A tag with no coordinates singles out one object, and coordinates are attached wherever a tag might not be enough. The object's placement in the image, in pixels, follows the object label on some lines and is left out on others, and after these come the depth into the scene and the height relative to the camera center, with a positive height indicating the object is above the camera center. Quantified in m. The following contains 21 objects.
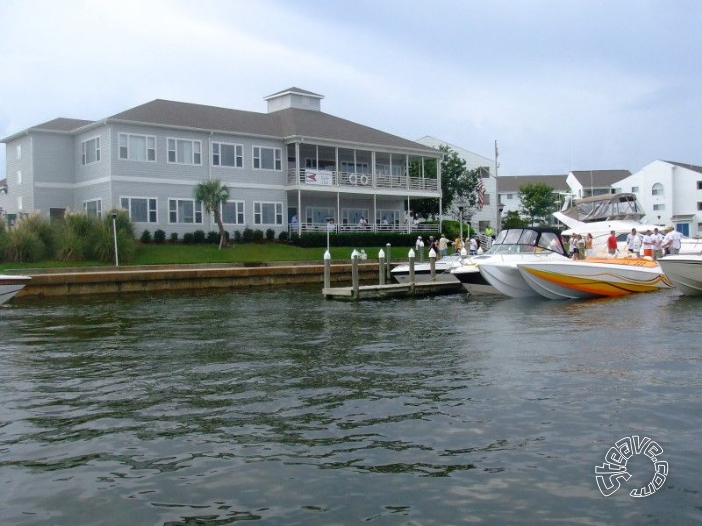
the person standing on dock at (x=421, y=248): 34.22 -0.31
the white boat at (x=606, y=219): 30.86 +0.89
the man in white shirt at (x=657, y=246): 27.77 -0.38
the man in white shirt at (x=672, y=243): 27.11 -0.28
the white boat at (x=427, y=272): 29.22 -1.22
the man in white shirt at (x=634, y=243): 28.62 -0.26
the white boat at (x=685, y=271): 21.75 -1.06
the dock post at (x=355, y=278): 24.95 -1.19
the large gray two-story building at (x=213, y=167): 40.88 +4.73
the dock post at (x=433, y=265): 28.64 -0.92
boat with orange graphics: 22.92 -1.25
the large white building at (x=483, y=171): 70.38 +6.74
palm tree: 40.16 +2.69
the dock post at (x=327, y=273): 26.25 -1.04
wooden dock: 25.39 -1.73
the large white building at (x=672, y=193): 77.94 +4.61
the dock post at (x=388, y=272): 34.03 -1.37
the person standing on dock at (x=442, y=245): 39.63 -0.22
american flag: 44.78 +2.82
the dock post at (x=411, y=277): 26.70 -1.29
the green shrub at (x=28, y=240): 32.59 +0.47
